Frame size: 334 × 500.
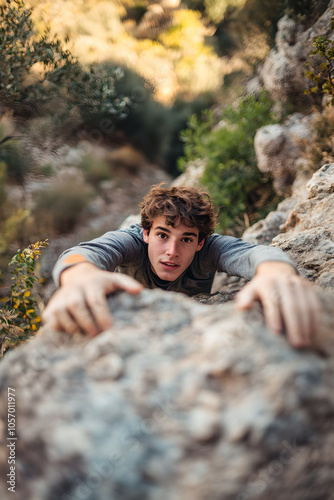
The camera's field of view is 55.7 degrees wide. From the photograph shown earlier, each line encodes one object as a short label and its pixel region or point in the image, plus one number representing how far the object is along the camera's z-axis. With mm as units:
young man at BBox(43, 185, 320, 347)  888
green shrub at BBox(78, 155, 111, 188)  8234
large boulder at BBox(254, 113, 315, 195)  4262
